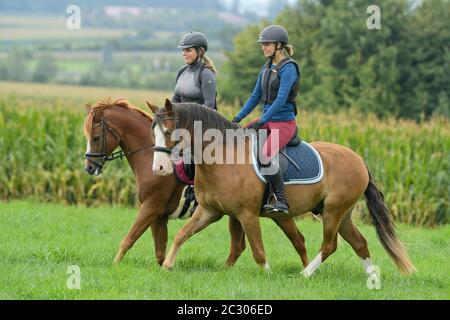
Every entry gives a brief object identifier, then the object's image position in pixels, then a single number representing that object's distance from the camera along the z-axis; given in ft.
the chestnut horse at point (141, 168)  64.75
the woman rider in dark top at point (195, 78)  65.46
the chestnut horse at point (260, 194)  58.44
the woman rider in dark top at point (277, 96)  60.29
